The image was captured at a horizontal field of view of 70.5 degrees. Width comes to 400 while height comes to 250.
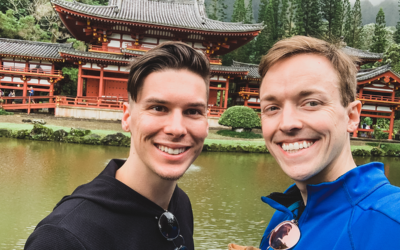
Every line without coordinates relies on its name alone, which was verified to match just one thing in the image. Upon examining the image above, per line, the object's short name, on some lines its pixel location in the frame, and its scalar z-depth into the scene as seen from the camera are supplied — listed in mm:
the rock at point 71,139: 11225
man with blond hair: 1206
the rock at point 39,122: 12805
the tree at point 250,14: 42056
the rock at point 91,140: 11211
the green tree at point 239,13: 38281
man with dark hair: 1340
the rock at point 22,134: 11219
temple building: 16812
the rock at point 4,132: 11375
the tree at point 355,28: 34500
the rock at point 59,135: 11289
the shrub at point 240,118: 15875
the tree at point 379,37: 30266
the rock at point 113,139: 11328
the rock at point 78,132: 11453
